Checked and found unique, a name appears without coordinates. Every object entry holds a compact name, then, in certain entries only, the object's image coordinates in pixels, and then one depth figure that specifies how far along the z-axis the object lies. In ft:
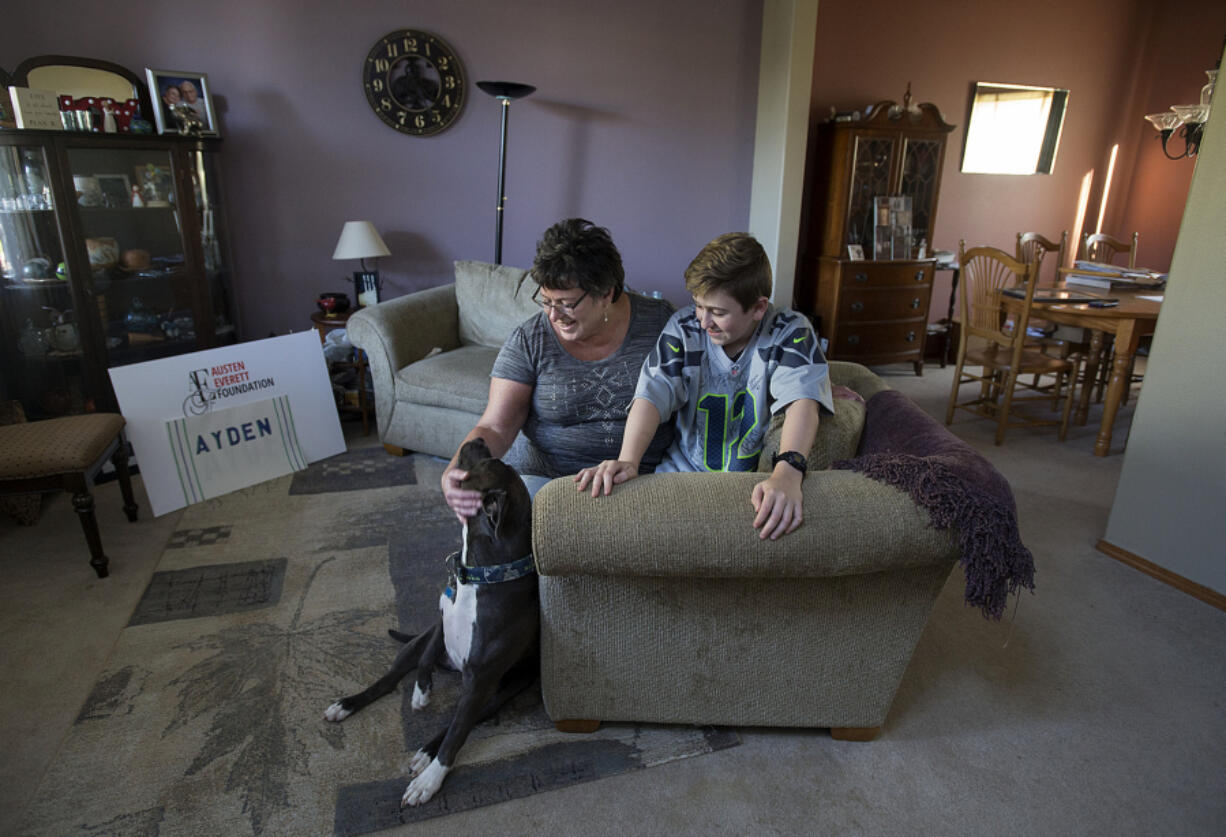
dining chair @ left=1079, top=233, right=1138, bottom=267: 14.42
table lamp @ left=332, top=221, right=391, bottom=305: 11.23
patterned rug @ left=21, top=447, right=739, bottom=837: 4.50
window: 16.05
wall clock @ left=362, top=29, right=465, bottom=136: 11.71
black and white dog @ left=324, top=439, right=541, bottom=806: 4.43
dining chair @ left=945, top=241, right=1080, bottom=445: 10.85
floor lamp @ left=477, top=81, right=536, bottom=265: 11.07
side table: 10.61
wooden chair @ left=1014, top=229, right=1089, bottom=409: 11.94
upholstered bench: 6.59
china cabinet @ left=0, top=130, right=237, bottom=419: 9.19
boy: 4.51
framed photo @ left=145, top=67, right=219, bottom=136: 10.12
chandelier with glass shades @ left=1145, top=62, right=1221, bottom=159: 10.68
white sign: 8.14
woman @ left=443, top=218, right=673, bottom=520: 5.55
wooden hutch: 13.78
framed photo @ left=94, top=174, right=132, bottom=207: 9.60
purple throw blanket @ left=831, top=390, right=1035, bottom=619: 3.94
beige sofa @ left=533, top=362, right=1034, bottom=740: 3.97
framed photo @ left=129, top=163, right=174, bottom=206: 9.91
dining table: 10.06
